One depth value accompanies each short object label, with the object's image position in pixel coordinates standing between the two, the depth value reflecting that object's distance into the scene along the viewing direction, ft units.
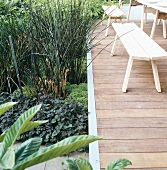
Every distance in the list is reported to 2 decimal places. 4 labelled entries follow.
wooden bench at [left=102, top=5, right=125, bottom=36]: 15.82
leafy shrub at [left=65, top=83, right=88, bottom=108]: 9.81
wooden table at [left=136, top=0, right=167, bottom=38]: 14.00
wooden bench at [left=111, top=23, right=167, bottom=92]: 8.64
